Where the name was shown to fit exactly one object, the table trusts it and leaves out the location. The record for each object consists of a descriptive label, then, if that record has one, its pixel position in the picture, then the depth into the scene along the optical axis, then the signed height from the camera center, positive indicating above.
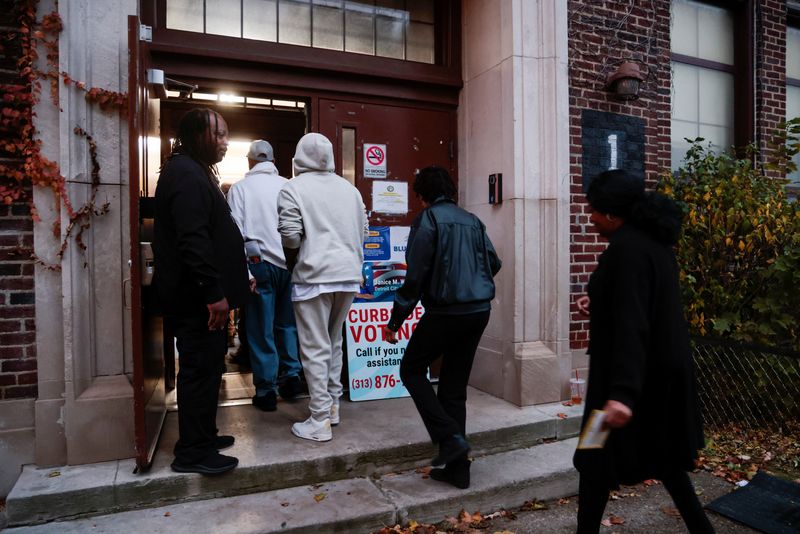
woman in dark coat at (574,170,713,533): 2.22 -0.43
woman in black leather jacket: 3.28 -0.29
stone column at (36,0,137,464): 3.35 -0.16
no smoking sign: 4.93 +0.86
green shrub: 4.69 -0.01
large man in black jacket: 3.08 -0.07
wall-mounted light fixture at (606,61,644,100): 4.99 +1.58
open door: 3.06 -0.04
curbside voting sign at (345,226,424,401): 4.71 -0.58
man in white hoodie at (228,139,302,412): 4.38 -0.06
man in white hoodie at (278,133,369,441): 3.67 +0.03
